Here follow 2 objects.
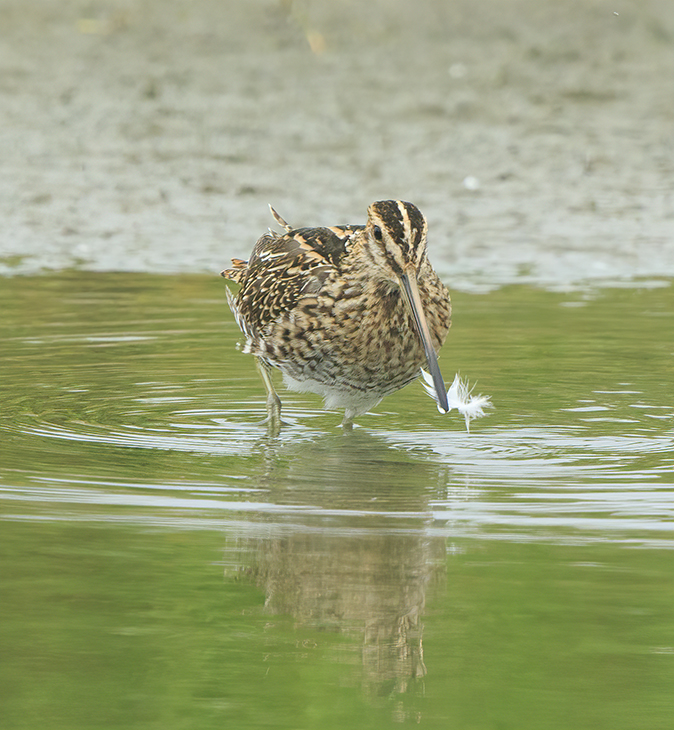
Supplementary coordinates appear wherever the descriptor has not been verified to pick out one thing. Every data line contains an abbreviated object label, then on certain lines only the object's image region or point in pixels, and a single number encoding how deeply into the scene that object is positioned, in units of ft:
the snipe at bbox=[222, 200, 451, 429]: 43.39
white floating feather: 45.68
